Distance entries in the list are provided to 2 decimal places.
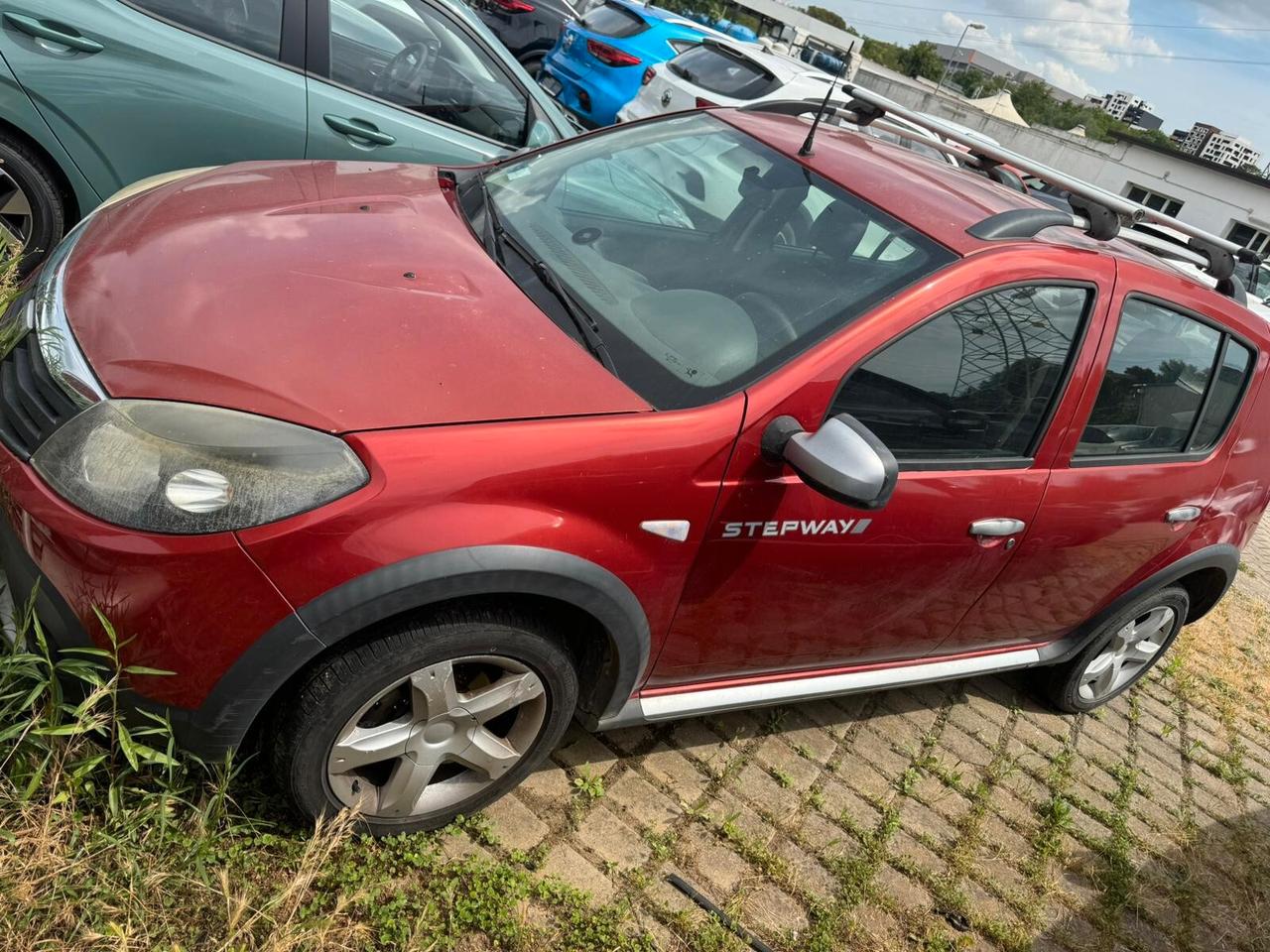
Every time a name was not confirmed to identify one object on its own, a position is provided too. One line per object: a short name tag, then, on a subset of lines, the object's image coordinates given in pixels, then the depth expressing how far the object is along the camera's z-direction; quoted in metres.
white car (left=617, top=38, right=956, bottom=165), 9.48
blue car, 9.95
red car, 1.99
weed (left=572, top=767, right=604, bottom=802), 2.89
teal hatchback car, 3.92
